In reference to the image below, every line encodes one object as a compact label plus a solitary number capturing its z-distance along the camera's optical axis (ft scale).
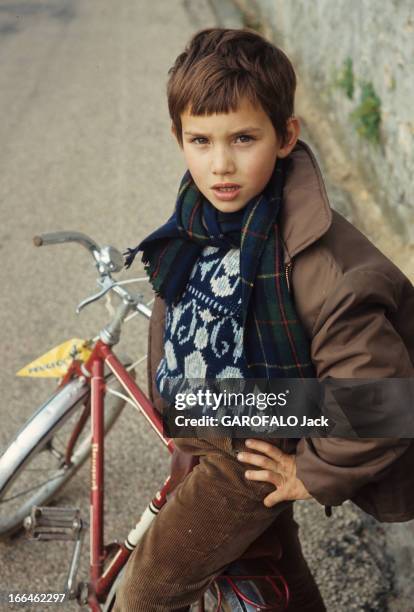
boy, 5.52
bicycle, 6.21
